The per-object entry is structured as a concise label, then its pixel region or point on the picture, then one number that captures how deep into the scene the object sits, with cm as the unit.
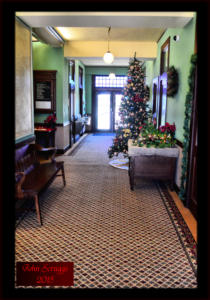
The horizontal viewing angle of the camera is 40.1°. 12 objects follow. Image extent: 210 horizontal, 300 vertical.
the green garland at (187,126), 393
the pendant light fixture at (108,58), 692
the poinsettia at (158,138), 525
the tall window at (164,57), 692
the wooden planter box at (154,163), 513
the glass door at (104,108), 1437
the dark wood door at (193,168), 413
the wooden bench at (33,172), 364
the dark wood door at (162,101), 700
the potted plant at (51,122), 815
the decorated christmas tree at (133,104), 723
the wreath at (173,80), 541
